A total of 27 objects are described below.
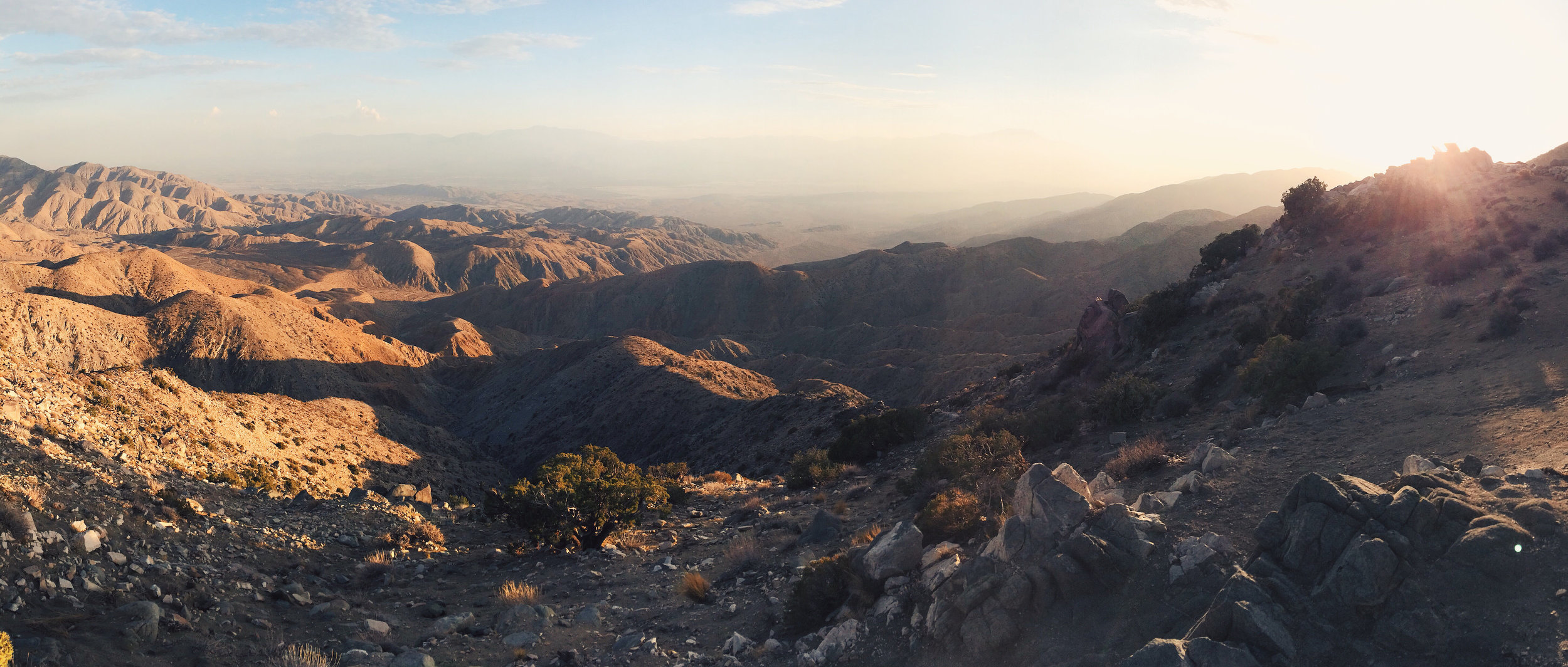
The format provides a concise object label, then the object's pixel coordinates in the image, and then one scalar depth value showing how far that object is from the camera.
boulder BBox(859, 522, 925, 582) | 10.10
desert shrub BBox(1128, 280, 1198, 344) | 25.75
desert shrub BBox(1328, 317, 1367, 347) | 18.41
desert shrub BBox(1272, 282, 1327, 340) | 20.20
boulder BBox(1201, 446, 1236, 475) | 11.10
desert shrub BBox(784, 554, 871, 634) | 10.18
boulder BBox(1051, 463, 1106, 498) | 9.45
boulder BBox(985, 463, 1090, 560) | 8.74
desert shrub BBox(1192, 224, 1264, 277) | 31.64
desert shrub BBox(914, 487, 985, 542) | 10.89
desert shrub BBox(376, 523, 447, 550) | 15.75
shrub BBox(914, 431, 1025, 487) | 14.52
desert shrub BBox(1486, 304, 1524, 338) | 15.34
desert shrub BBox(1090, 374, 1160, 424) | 17.69
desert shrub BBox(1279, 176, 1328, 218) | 30.41
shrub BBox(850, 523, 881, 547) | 12.75
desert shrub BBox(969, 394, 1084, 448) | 18.08
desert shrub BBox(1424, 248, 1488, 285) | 19.85
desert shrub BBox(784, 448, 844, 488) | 21.04
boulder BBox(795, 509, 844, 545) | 14.27
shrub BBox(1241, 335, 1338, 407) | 15.52
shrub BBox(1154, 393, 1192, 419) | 17.48
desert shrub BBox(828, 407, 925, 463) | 23.83
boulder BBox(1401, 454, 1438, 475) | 8.80
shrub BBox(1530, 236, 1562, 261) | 19.25
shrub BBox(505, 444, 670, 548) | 15.59
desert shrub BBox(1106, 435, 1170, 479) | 12.84
